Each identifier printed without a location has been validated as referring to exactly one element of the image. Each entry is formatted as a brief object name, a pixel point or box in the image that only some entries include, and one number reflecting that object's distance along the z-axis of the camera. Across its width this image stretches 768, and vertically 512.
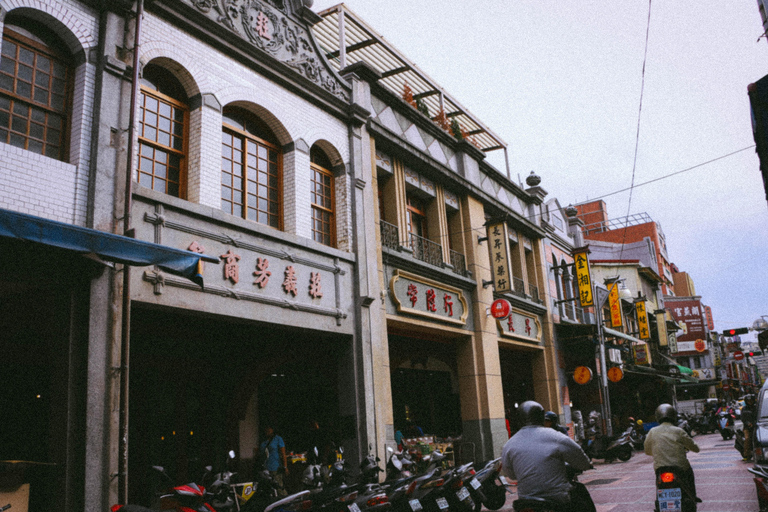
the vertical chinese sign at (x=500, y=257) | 17.16
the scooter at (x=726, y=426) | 21.57
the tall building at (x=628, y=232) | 53.59
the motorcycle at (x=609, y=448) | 17.22
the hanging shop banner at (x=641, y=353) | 27.25
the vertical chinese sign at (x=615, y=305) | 27.16
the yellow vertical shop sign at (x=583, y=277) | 22.05
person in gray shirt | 4.64
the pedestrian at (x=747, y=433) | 10.97
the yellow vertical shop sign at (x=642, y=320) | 31.92
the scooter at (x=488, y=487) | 9.32
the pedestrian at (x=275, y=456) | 11.75
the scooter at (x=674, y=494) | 6.01
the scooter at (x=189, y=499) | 6.69
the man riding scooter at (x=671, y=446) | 6.34
